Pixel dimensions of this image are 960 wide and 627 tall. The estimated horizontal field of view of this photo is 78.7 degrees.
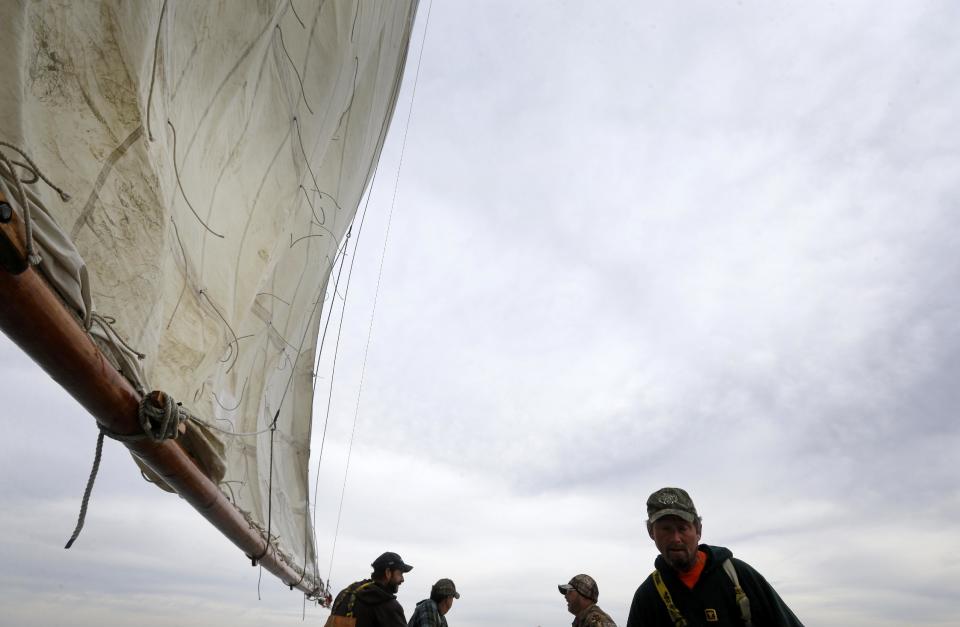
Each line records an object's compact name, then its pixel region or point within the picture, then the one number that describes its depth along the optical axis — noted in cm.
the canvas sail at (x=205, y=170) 133
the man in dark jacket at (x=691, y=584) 170
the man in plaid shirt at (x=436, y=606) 391
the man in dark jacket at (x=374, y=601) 318
